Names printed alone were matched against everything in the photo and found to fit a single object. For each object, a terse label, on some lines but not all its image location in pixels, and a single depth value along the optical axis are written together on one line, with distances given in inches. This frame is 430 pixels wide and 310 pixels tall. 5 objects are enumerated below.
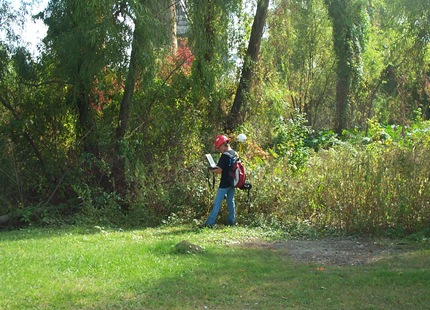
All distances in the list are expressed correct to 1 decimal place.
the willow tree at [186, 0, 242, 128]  482.6
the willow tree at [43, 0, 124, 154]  417.7
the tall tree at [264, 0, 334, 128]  946.1
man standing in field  369.4
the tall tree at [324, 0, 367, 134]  819.4
